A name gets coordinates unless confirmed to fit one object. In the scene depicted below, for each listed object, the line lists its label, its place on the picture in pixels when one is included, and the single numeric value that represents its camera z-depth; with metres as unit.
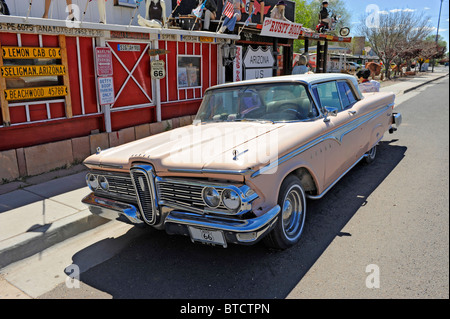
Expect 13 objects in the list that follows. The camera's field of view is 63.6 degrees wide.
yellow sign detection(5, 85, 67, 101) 5.65
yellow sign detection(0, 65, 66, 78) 5.55
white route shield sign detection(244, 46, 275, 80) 11.91
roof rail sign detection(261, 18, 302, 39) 11.36
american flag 9.14
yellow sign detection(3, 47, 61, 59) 5.55
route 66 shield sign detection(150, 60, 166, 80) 8.14
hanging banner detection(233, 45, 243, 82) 11.15
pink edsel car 3.02
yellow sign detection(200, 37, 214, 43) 9.40
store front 5.78
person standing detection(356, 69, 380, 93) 8.65
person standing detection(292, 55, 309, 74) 8.78
